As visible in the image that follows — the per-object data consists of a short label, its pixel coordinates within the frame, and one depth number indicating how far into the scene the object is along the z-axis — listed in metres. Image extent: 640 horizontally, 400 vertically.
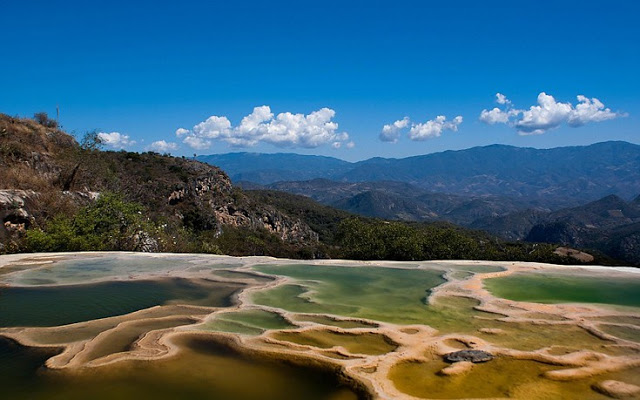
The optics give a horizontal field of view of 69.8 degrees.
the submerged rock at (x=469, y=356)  7.97
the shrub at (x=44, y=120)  41.72
